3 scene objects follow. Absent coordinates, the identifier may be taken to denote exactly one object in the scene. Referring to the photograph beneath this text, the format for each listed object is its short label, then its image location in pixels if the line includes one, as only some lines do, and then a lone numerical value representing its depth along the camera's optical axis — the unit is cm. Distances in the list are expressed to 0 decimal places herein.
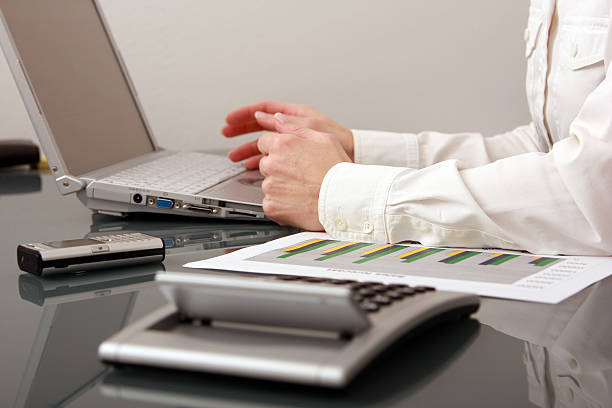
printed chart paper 121
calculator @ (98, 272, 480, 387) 95
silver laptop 153
